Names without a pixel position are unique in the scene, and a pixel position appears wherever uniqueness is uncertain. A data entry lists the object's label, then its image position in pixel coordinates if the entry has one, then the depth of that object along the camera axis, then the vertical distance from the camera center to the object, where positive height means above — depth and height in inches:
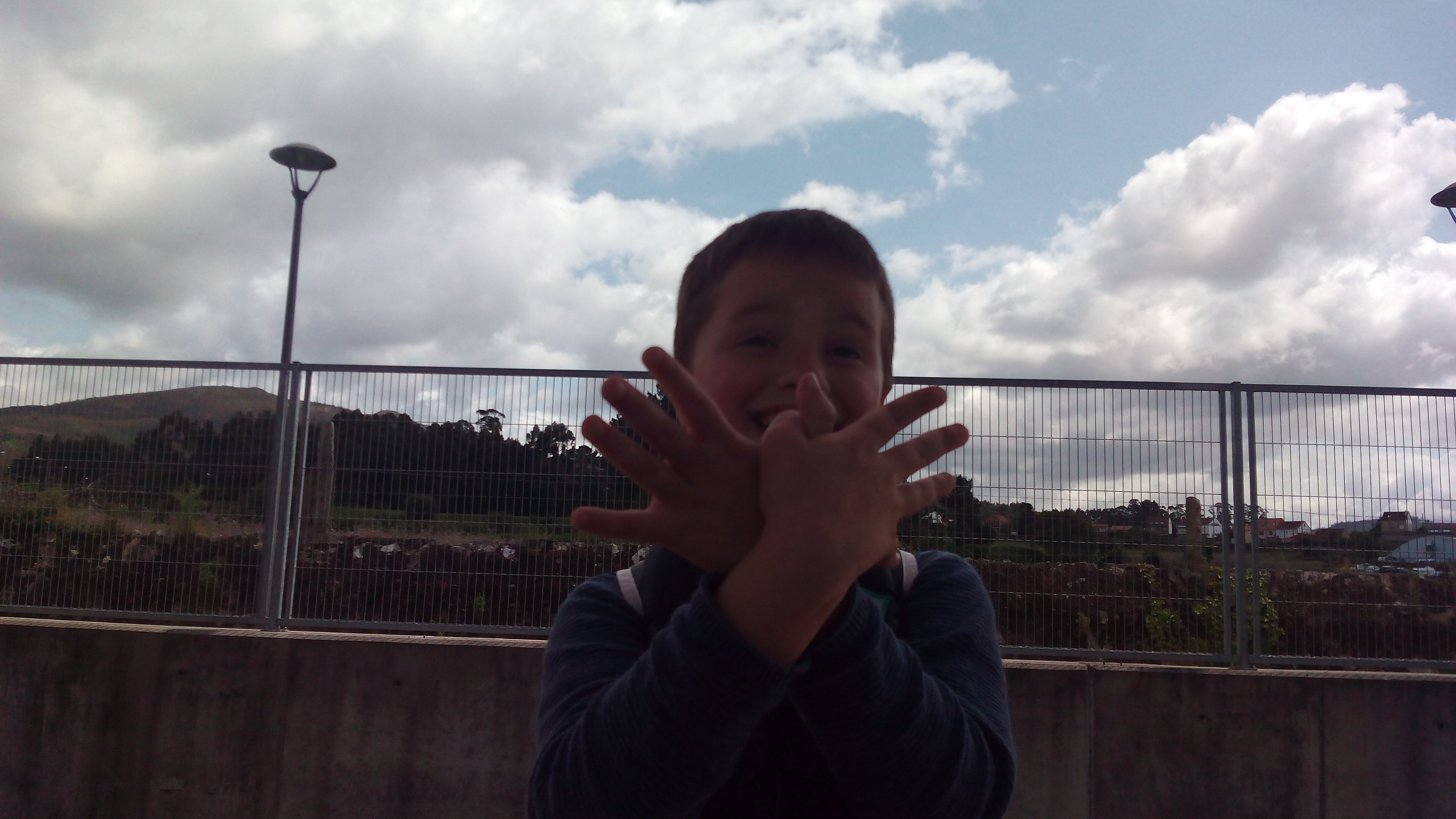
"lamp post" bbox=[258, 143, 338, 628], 198.5 -8.3
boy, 30.7 -4.9
